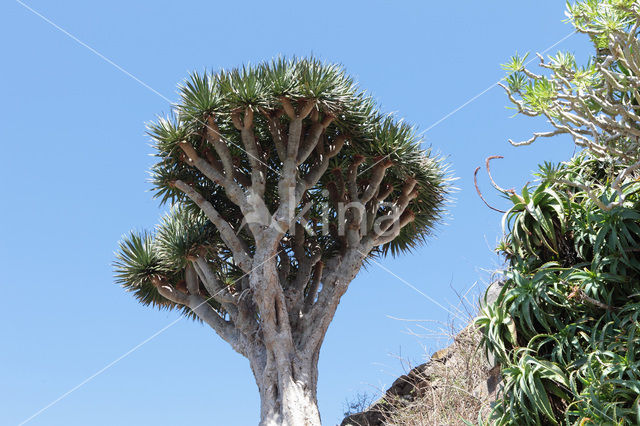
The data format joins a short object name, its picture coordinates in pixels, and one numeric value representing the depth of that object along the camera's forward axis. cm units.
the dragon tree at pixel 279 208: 850
